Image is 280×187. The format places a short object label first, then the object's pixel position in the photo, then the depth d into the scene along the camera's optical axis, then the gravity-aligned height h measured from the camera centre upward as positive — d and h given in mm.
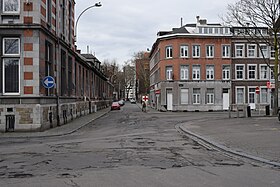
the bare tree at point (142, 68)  102800 +8112
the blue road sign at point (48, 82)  23078 +945
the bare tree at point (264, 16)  35375 +7570
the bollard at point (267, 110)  37188 -1353
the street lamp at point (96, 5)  32656 +7882
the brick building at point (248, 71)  58312 +3865
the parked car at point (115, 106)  65812 -1579
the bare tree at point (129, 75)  123262 +7533
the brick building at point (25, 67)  22891 +1882
